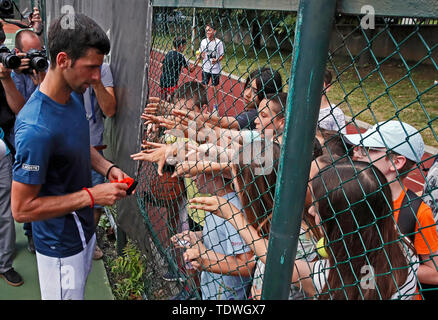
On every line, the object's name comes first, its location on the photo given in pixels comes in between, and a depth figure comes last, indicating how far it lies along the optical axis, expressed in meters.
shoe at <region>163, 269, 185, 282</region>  2.24
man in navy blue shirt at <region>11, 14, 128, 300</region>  1.78
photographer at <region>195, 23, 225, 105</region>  6.97
